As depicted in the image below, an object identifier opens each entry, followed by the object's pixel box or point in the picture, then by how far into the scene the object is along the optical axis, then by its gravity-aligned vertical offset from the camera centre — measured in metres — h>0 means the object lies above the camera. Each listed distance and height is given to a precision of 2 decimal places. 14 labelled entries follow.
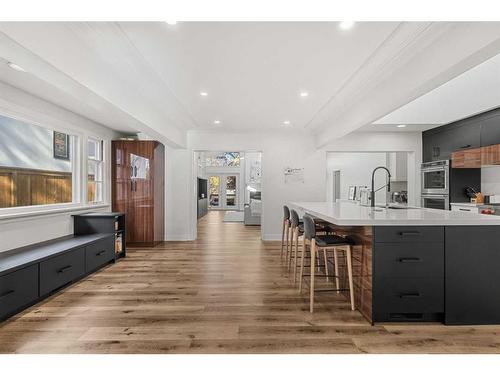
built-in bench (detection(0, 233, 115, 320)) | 2.49 -0.88
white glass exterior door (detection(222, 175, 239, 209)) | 15.43 -0.35
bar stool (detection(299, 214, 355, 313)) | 2.64 -0.55
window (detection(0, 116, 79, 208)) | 3.28 +0.25
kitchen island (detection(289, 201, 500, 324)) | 2.34 -0.69
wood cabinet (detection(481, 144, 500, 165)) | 4.09 +0.45
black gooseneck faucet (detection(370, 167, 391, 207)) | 3.57 -0.18
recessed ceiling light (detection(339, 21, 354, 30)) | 2.20 +1.25
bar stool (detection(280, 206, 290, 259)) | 4.32 -0.52
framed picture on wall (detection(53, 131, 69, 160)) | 4.13 +0.57
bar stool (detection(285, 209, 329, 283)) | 3.50 -0.54
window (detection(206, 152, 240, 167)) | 15.55 +1.30
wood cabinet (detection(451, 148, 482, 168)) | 4.46 +0.45
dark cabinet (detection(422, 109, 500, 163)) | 4.34 +0.87
